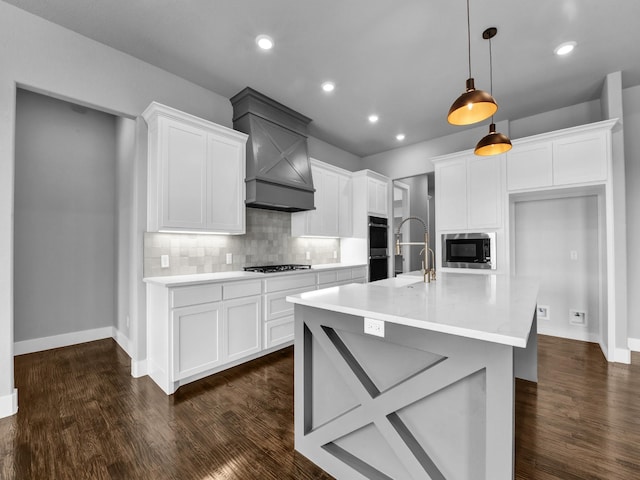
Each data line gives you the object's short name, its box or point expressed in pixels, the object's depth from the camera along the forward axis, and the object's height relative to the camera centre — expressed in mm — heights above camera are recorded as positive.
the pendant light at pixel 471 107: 1781 +861
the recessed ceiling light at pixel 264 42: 2541 +1796
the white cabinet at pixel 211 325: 2520 -809
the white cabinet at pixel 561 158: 3201 +978
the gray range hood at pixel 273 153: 3426 +1141
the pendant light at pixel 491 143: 2371 +813
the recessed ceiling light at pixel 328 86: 3300 +1806
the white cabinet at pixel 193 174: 2717 +707
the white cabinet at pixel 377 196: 5043 +826
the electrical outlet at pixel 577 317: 3746 -1000
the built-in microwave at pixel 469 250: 3936 -124
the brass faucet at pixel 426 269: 2420 -233
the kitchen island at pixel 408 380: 1082 -646
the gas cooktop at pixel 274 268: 3493 -324
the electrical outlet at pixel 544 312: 4000 -989
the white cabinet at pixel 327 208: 4340 +556
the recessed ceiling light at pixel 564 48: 2631 +1782
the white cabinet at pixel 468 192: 3904 +702
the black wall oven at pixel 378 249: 5098 -122
